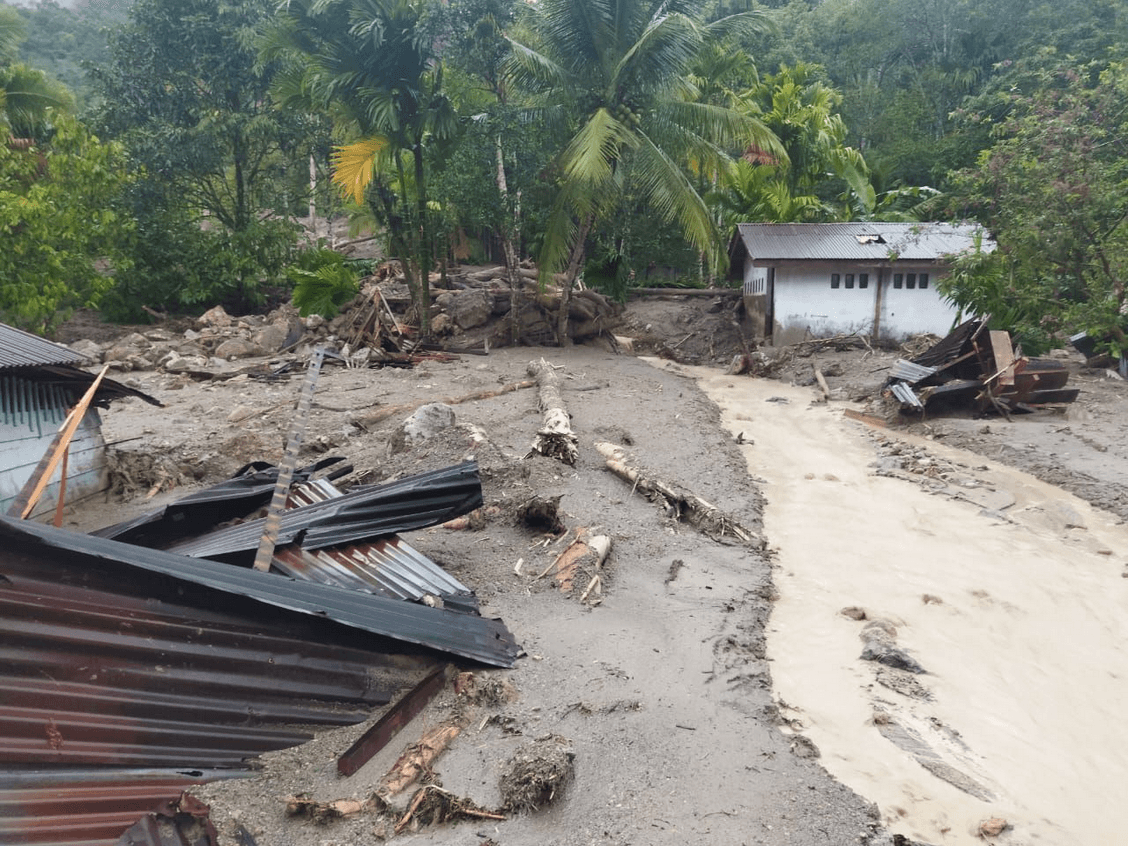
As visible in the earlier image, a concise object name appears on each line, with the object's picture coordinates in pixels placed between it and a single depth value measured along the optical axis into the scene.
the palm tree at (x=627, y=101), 15.41
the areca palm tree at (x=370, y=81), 15.81
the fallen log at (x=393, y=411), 12.17
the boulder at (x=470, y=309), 19.45
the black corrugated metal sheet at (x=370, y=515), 5.34
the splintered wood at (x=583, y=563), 6.04
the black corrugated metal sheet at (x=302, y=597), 3.26
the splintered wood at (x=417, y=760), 3.68
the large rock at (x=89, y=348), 17.97
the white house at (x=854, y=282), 19.58
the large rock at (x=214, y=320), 21.19
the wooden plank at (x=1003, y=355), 12.98
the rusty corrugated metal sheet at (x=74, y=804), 2.65
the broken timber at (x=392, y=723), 3.79
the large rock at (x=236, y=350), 18.12
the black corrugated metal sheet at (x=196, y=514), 5.99
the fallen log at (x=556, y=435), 9.08
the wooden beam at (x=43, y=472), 4.58
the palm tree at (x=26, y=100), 19.44
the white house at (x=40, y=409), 8.05
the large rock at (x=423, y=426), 9.52
